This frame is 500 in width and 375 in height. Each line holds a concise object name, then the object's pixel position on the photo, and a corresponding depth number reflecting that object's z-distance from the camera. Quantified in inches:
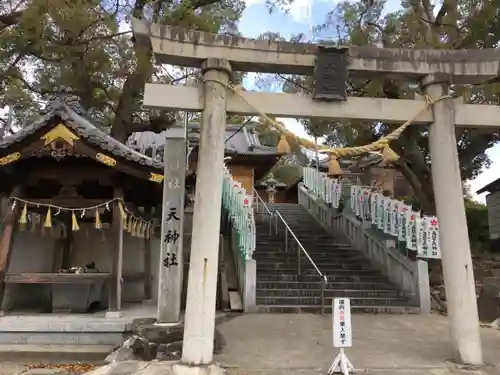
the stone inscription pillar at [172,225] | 298.4
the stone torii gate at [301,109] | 234.5
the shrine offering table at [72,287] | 370.3
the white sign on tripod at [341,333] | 220.1
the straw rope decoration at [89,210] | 383.2
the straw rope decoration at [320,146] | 255.3
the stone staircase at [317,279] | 402.0
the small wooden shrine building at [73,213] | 366.3
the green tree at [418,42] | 510.3
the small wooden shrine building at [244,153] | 788.6
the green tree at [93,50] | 477.4
